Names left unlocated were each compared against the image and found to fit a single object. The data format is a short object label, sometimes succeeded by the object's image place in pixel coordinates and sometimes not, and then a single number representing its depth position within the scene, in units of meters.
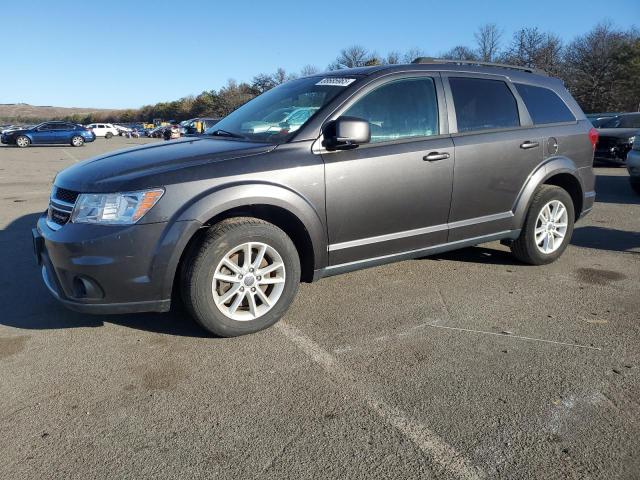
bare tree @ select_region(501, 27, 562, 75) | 48.75
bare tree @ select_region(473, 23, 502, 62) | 59.22
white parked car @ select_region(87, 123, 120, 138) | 56.66
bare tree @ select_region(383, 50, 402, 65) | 61.72
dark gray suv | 3.11
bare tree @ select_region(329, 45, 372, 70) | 64.25
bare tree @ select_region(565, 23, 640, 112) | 42.66
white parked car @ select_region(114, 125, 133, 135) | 63.12
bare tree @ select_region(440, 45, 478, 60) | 59.63
